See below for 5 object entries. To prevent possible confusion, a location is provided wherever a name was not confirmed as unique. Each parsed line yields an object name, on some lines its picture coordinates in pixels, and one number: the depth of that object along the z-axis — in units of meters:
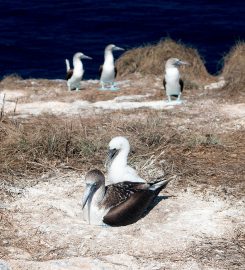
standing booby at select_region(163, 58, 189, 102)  12.98
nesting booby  6.99
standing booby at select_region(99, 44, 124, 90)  14.92
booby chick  7.77
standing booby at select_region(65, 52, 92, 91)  14.99
